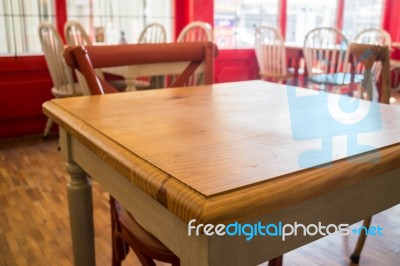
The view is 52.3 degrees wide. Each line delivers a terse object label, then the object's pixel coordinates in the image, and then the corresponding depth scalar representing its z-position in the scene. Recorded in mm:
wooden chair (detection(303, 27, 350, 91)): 3373
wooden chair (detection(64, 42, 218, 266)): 970
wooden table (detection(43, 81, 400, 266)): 521
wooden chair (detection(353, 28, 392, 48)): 3859
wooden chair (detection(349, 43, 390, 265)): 1380
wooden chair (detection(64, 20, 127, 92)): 2732
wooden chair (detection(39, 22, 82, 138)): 2799
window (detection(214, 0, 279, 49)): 4246
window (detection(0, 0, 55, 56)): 3107
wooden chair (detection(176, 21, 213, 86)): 1748
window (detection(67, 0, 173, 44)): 3449
